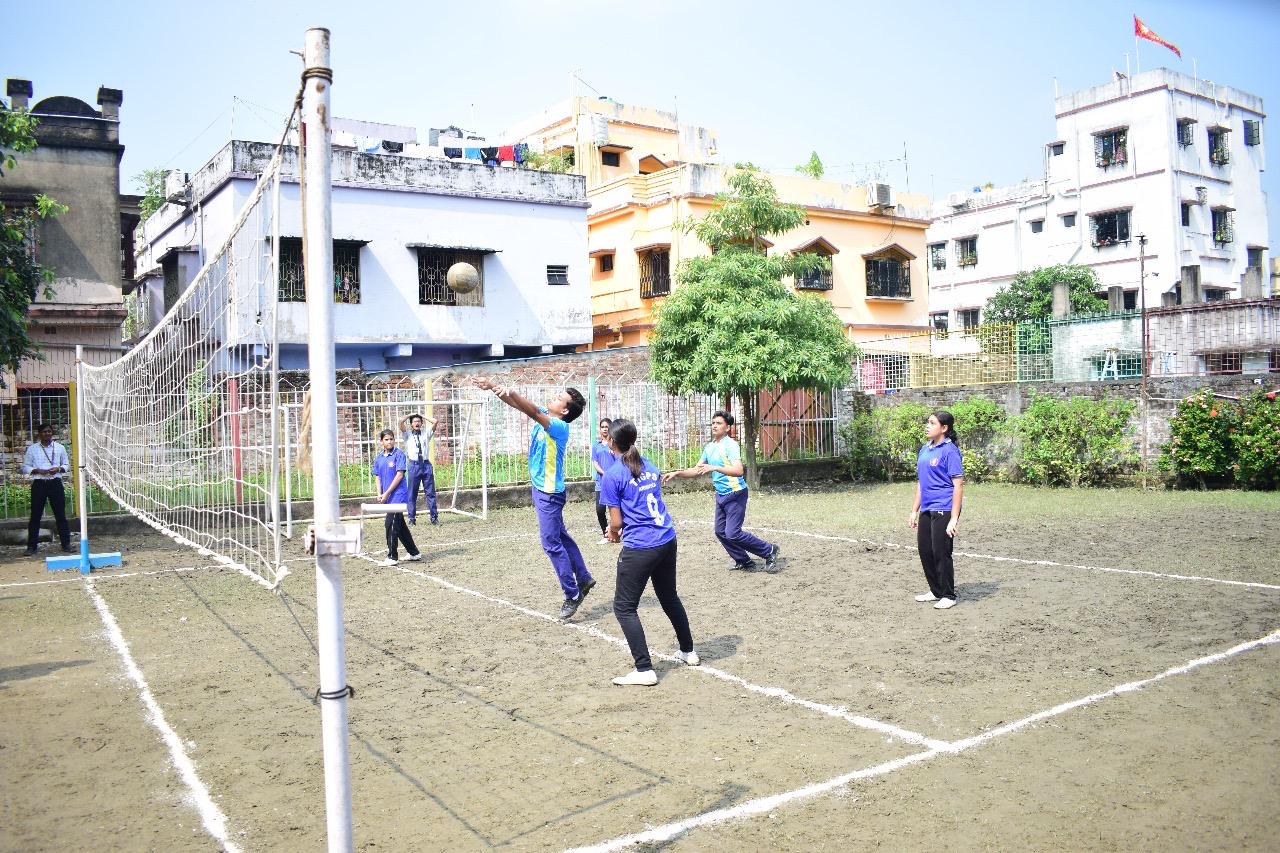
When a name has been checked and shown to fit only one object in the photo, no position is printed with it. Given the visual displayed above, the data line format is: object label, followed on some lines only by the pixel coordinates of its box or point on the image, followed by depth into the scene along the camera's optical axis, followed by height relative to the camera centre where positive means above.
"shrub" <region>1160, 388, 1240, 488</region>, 16.69 -0.45
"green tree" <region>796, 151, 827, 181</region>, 32.84 +8.86
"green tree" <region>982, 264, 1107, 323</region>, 33.91 +4.57
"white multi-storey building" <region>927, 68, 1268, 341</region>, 35.25 +8.60
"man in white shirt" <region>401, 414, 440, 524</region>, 14.84 -0.40
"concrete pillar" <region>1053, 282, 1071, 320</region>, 23.77 +2.89
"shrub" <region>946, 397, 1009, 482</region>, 19.77 -0.36
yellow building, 28.20 +5.93
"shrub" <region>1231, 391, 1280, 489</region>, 16.14 -0.53
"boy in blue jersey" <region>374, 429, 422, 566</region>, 11.39 -0.61
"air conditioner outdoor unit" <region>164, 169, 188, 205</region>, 25.44 +7.41
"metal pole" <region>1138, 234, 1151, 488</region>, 17.91 +0.50
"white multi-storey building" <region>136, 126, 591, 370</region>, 23.61 +4.82
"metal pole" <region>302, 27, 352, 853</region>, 3.08 -0.11
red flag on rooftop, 36.00 +14.28
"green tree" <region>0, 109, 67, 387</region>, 12.95 +2.87
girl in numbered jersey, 6.30 -0.72
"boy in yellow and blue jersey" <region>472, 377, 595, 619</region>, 8.30 -0.57
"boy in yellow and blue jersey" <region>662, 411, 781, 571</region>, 9.94 -0.79
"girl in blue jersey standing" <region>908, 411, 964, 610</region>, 8.21 -0.72
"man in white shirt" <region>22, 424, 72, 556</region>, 13.14 -0.42
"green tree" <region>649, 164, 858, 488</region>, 17.91 +1.89
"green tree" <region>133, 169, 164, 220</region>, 30.55 +8.32
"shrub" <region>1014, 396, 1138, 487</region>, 18.03 -0.49
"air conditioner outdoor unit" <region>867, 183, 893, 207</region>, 31.45 +7.41
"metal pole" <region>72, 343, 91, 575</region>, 11.06 -0.09
